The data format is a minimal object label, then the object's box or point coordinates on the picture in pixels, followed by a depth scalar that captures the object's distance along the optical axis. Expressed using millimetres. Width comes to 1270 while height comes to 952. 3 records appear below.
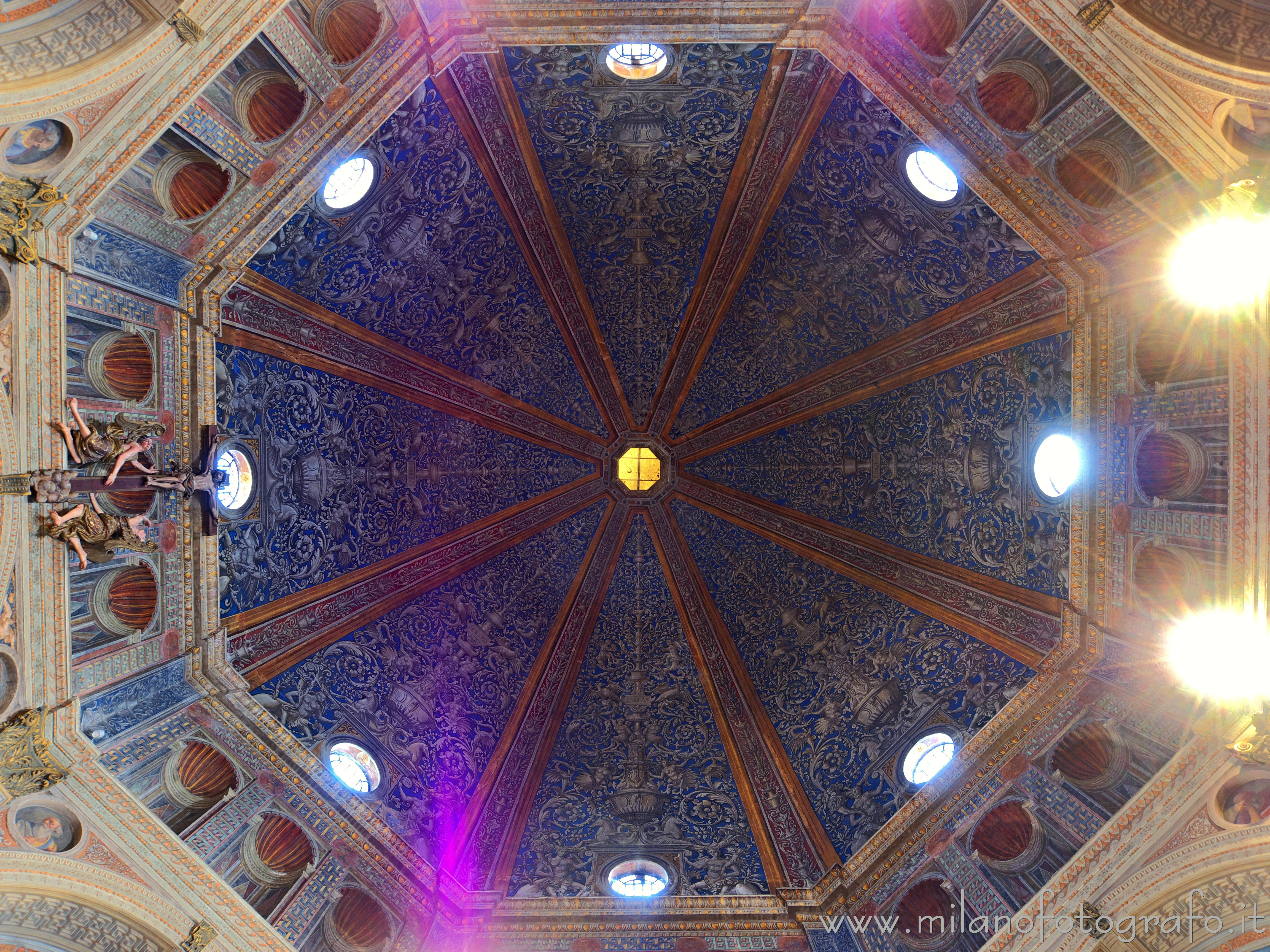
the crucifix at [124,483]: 9375
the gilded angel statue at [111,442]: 10008
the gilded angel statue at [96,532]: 9859
